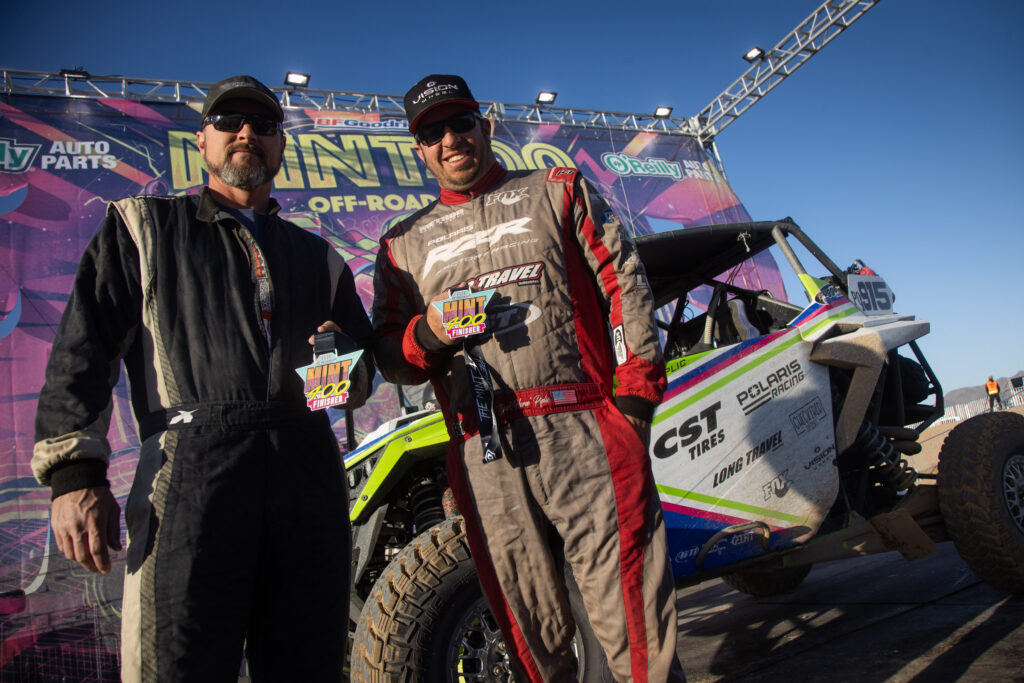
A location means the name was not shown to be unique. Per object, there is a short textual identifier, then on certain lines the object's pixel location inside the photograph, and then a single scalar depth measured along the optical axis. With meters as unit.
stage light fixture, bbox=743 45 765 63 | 12.83
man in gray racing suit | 1.59
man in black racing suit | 1.23
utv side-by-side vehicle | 2.26
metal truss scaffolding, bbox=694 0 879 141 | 11.78
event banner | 6.26
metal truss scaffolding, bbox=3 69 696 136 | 9.25
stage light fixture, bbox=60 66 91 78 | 9.28
